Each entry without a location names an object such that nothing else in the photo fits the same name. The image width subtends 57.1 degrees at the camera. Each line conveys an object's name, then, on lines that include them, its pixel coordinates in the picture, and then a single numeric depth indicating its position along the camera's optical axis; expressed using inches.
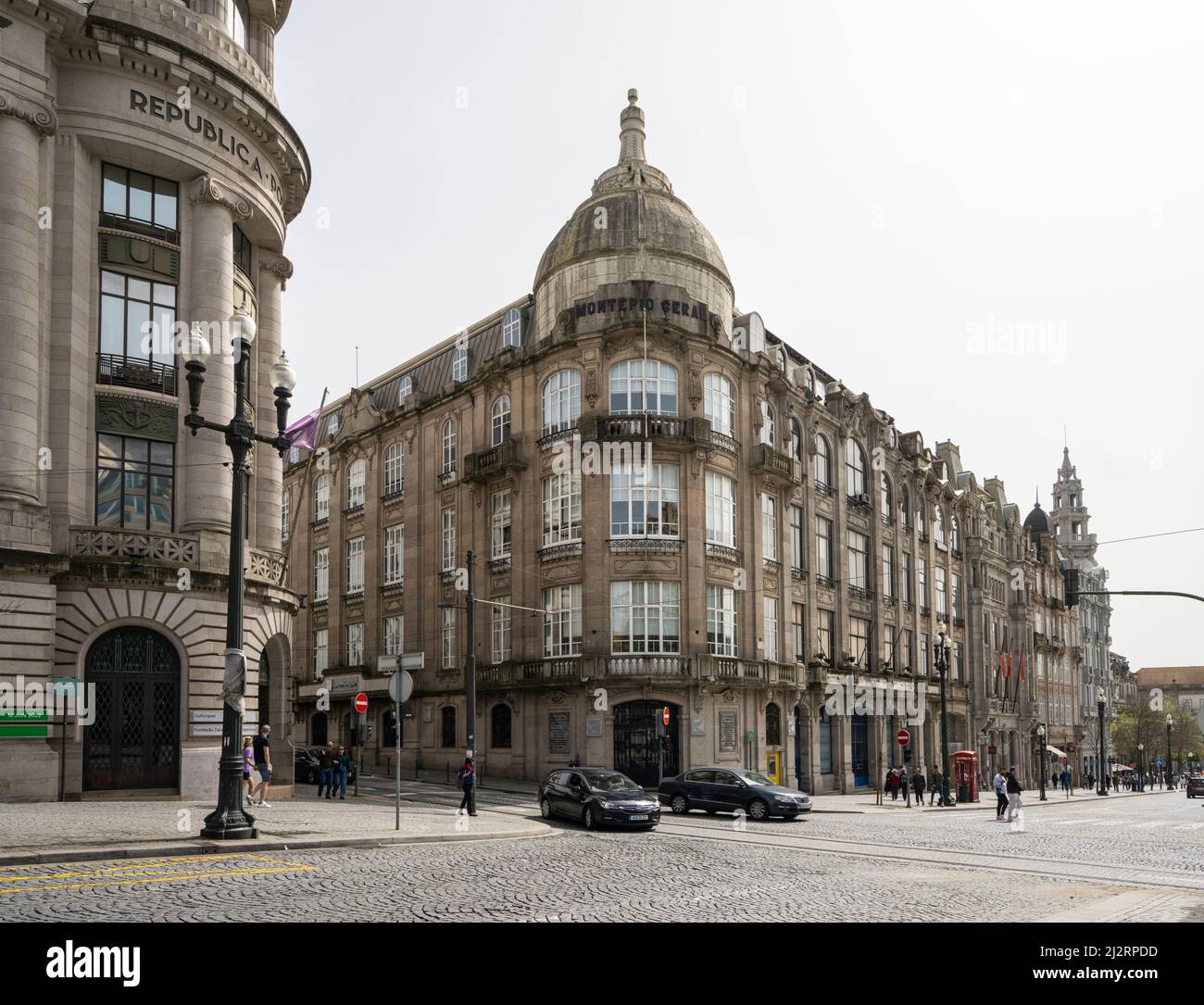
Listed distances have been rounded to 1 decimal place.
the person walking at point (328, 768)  1370.6
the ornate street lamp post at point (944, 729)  1723.7
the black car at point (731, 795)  1213.1
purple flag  1177.4
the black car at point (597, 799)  1009.5
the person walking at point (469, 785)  1063.0
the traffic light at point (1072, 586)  1133.7
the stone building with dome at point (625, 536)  1720.0
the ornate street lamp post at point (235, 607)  713.0
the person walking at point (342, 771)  1336.1
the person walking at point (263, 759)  1024.9
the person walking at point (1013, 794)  1267.2
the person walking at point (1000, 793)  1368.1
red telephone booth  1839.3
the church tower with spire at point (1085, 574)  4621.1
